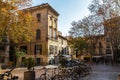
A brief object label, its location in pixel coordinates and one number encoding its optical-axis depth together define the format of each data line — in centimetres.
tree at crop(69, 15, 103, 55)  1595
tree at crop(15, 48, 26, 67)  1605
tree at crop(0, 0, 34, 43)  822
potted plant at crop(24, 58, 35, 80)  548
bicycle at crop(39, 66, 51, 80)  577
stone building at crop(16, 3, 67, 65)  1751
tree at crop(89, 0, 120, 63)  972
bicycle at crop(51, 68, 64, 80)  556
